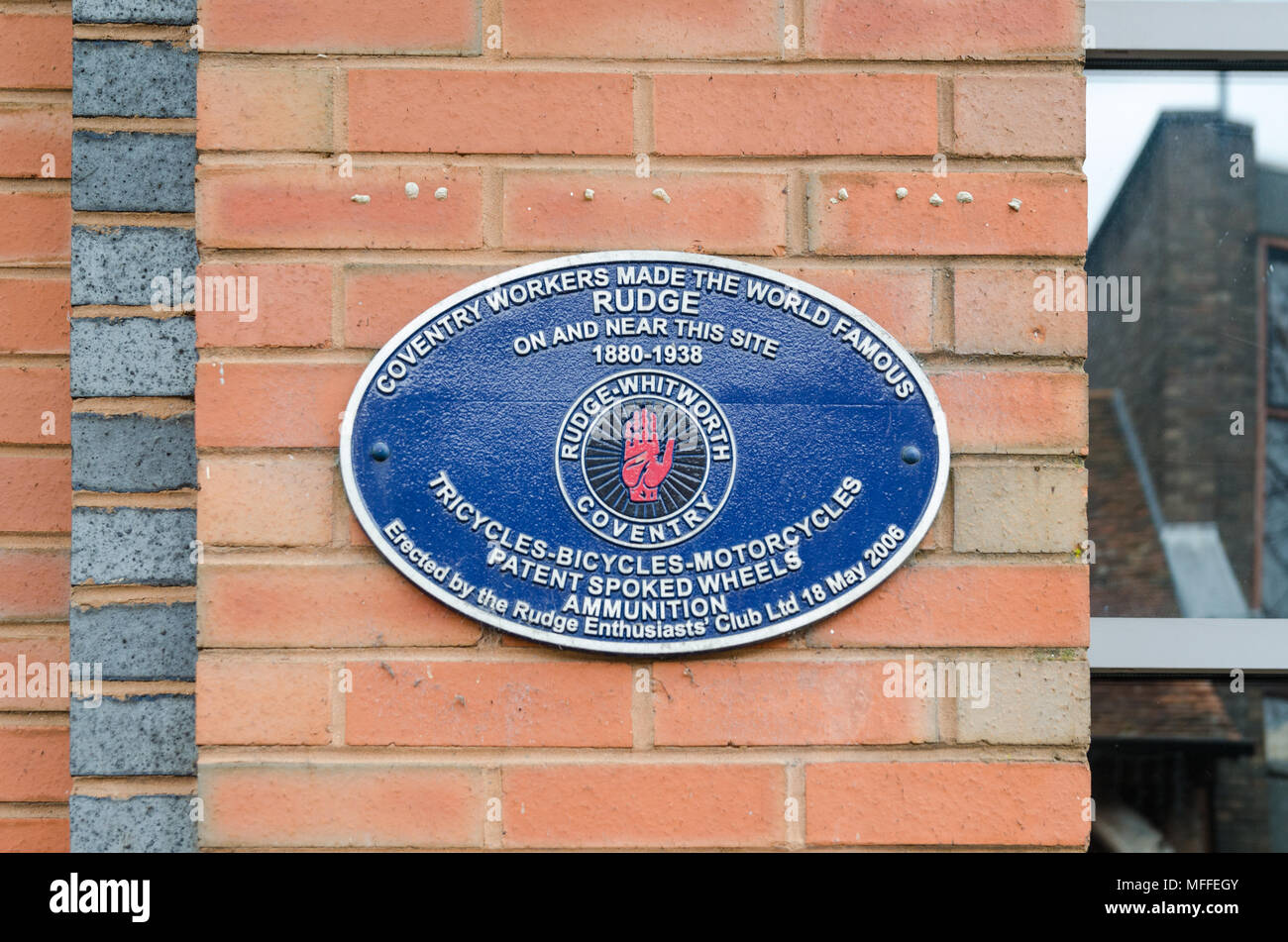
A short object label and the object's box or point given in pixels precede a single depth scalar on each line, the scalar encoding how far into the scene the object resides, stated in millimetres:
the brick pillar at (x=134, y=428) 1587
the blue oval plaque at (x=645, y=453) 1479
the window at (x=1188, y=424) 1903
